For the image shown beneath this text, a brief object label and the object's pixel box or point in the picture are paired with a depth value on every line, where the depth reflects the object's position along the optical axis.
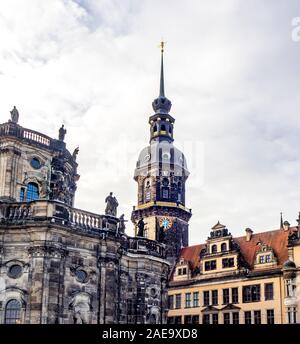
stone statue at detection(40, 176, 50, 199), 36.07
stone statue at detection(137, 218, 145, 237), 41.28
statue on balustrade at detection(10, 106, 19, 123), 38.84
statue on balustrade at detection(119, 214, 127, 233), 38.37
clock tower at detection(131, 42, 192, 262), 74.62
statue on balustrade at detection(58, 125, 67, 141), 41.33
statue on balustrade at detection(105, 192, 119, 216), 37.00
